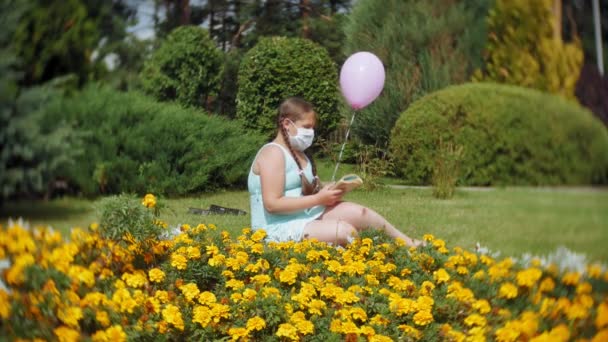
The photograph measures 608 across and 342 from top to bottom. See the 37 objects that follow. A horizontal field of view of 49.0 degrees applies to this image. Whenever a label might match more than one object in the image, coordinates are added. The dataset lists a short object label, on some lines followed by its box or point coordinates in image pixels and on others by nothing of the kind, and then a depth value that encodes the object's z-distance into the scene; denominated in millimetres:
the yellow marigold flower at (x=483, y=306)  1996
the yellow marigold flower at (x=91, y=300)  2031
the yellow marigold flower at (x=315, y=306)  2143
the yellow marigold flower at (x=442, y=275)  2252
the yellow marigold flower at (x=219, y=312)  2111
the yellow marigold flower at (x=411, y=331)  2088
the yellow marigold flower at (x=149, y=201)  1843
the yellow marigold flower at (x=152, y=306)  2145
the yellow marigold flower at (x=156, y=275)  2240
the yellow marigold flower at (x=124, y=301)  2061
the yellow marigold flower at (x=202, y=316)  2084
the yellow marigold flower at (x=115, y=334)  1910
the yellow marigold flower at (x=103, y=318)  2018
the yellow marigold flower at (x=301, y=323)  2025
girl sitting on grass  2428
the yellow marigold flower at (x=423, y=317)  2076
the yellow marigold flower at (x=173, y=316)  2047
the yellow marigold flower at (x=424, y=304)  2096
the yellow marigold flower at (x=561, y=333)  1540
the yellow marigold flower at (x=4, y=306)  1705
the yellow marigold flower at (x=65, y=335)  1915
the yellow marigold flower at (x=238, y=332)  2016
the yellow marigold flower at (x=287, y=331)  1976
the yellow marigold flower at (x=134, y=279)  2152
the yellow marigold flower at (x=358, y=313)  2111
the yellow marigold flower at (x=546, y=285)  1587
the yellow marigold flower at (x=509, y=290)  1814
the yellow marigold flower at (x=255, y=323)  2033
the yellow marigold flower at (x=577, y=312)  1443
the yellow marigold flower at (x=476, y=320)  1966
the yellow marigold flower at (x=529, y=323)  1710
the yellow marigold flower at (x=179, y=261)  2344
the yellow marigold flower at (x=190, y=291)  2215
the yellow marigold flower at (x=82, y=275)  2006
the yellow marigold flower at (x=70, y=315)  1948
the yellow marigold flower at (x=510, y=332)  1810
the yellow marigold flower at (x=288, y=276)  2320
